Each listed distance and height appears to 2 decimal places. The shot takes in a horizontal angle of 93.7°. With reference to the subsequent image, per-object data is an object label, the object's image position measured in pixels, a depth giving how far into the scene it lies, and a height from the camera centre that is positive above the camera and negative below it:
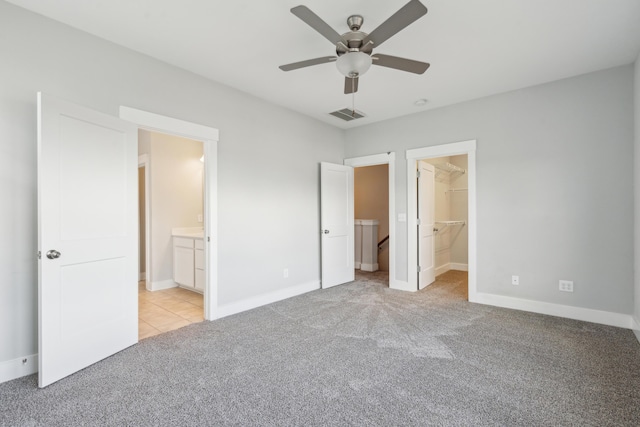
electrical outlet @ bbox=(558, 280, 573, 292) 3.40 -0.82
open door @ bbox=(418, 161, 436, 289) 4.67 -0.15
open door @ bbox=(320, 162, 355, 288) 4.81 -0.14
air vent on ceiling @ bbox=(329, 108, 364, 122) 4.39 +1.52
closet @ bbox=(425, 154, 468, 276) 5.99 +0.03
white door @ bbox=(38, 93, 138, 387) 2.11 -0.16
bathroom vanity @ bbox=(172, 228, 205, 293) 4.30 -0.67
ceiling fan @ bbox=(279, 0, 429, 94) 1.77 +1.18
